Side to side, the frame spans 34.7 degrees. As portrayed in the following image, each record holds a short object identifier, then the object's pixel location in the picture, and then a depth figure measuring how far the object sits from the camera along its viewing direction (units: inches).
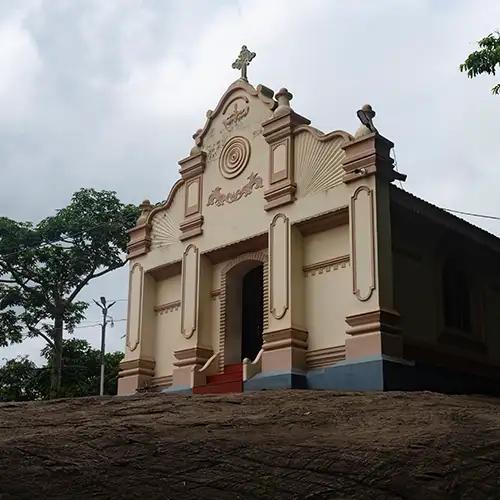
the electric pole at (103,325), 1287.6
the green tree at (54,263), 1187.3
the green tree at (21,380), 1266.0
